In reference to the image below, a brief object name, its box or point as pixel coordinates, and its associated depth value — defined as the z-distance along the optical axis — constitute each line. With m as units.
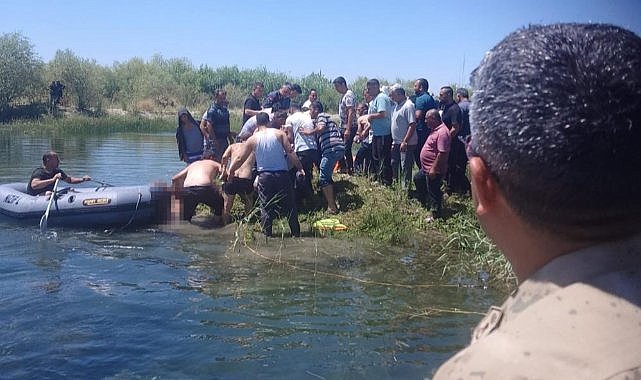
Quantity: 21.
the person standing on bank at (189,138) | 10.38
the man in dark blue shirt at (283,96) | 11.11
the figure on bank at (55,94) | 36.19
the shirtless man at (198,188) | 9.57
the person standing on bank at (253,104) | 11.10
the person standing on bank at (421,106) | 9.90
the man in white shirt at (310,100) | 11.07
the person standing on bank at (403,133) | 9.47
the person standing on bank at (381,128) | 10.05
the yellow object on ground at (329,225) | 9.30
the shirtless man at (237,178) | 9.45
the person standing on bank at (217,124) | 10.86
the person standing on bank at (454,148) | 9.22
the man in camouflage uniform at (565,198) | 0.92
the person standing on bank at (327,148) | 9.67
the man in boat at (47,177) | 10.44
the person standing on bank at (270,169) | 8.73
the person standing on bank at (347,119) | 11.14
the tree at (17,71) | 38.30
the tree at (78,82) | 40.72
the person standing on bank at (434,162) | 8.66
